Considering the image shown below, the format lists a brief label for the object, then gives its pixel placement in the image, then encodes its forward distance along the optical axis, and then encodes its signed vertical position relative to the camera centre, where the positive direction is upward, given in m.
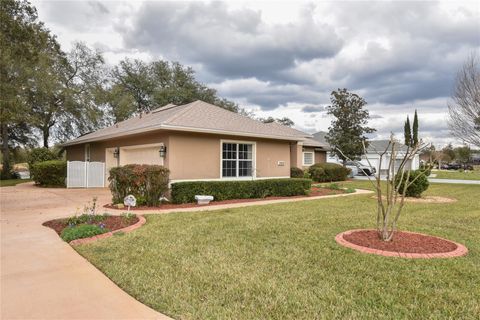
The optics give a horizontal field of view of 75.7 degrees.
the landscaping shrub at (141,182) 9.51 -0.42
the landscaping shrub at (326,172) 21.50 -0.33
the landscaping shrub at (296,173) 19.83 -0.35
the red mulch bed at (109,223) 6.69 -1.23
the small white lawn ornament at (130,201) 7.63 -0.79
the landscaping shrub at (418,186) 11.86 -0.76
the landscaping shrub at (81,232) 5.84 -1.21
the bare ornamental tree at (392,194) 4.95 -0.46
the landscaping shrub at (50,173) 17.27 -0.18
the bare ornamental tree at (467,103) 18.16 +3.77
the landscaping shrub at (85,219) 6.99 -1.15
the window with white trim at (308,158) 25.52 +0.79
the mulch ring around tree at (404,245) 4.70 -1.30
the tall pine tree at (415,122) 37.06 +5.36
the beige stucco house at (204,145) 11.26 +0.99
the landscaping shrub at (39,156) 20.27 +0.93
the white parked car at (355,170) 29.77 -0.29
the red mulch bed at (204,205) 9.54 -1.20
